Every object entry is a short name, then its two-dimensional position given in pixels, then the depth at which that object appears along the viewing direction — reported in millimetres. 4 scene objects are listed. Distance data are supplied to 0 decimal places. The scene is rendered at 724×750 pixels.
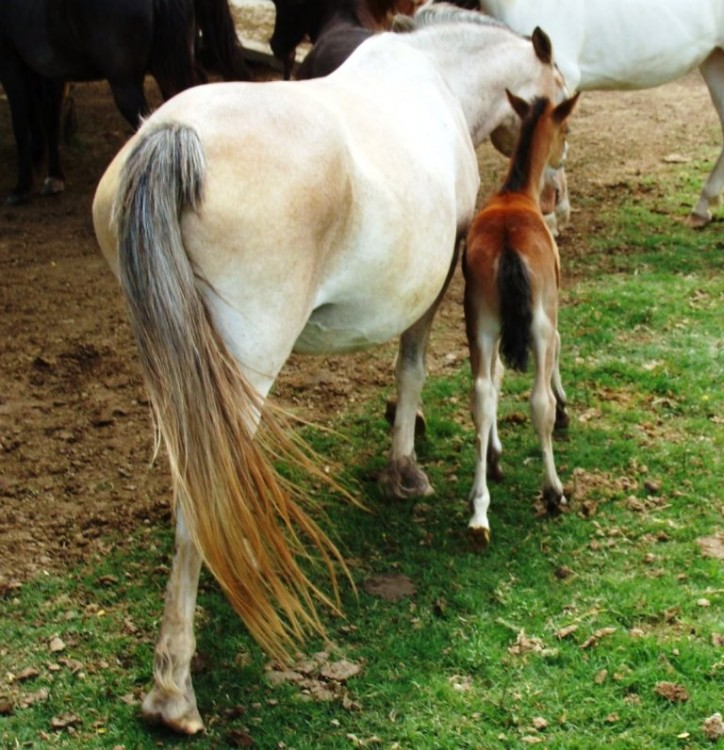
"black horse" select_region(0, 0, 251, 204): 6988
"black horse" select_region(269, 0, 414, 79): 6414
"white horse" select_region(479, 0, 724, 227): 6910
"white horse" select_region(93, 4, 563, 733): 2908
